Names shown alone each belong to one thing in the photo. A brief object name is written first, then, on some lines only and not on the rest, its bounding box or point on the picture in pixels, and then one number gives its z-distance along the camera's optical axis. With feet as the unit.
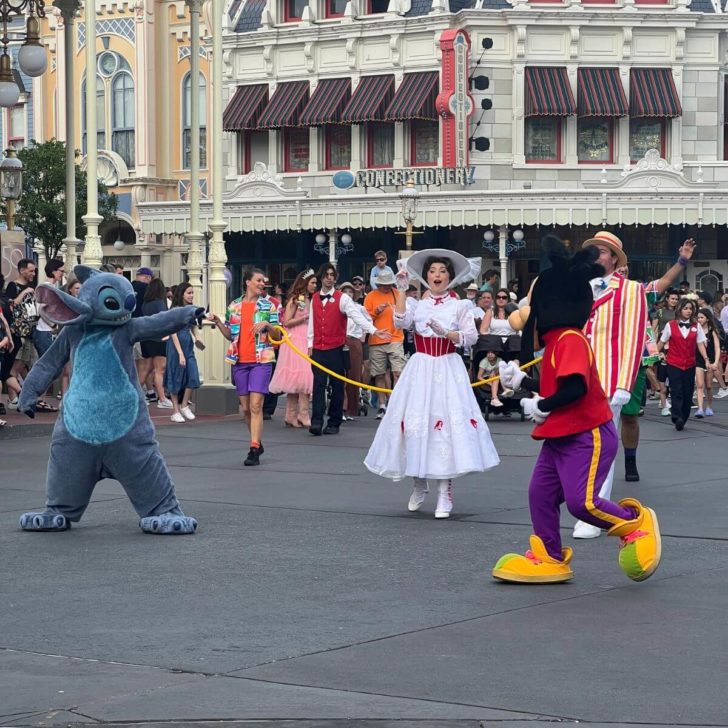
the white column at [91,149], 60.49
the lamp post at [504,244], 120.78
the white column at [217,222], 65.48
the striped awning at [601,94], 124.57
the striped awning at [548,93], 124.26
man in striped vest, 32.63
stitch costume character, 31.48
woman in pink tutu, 57.36
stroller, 61.67
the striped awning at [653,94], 124.67
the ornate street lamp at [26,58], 64.08
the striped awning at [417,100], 126.52
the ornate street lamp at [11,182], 71.10
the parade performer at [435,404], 33.73
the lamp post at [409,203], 115.65
